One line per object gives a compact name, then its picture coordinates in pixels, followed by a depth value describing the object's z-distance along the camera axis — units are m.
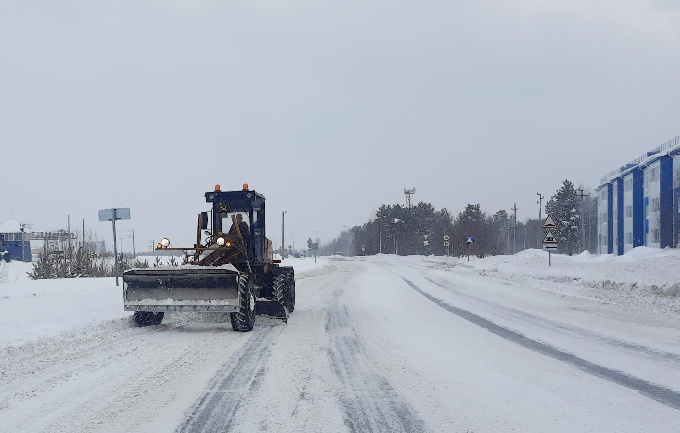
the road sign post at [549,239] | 26.77
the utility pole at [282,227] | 59.64
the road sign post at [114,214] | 16.09
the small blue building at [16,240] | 73.88
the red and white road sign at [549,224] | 26.95
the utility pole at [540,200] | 83.34
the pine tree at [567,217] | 91.38
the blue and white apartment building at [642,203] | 46.25
